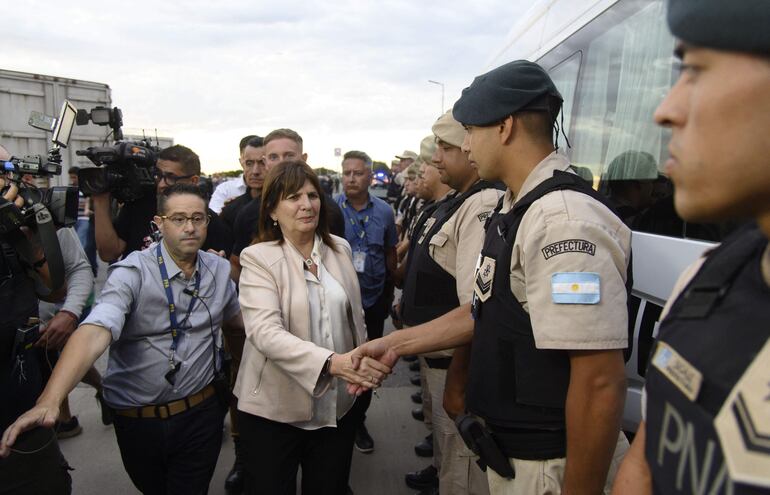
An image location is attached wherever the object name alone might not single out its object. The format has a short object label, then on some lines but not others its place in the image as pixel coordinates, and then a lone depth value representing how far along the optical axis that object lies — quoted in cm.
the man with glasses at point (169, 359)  237
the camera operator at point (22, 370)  202
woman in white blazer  218
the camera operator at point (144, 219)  344
